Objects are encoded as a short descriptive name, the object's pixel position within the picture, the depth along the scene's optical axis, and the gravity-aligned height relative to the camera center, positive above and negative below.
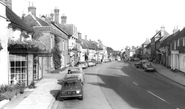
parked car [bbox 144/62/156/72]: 35.50 -2.67
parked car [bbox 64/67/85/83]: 21.20 -2.19
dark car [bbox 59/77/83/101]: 14.34 -2.72
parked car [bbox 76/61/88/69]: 41.28 -2.33
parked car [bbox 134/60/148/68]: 44.18 -2.52
